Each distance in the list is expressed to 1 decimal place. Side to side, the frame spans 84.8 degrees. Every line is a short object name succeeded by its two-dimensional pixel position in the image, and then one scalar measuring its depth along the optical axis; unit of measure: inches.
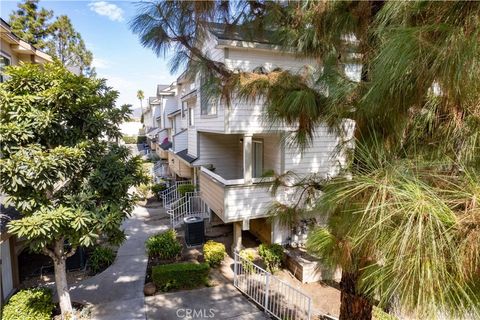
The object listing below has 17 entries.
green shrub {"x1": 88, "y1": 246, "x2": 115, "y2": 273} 351.9
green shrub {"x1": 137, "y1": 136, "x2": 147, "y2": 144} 1998.6
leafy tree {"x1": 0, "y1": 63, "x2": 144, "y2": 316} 193.3
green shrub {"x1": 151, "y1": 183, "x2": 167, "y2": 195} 722.2
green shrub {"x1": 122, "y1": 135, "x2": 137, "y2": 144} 2047.1
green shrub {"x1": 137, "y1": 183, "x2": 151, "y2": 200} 726.1
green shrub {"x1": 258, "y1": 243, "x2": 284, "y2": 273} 351.3
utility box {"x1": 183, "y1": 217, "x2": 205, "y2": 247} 427.5
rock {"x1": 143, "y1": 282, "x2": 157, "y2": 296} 298.7
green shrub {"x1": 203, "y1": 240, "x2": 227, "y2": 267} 359.9
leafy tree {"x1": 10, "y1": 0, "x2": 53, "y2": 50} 768.9
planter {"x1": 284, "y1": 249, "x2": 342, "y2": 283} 335.0
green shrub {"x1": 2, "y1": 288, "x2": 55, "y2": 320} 220.2
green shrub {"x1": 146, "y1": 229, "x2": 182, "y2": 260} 370.8
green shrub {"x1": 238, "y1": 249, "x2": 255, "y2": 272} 320.3
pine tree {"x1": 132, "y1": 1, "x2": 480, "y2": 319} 51.7
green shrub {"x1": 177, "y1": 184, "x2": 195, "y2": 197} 546.3
